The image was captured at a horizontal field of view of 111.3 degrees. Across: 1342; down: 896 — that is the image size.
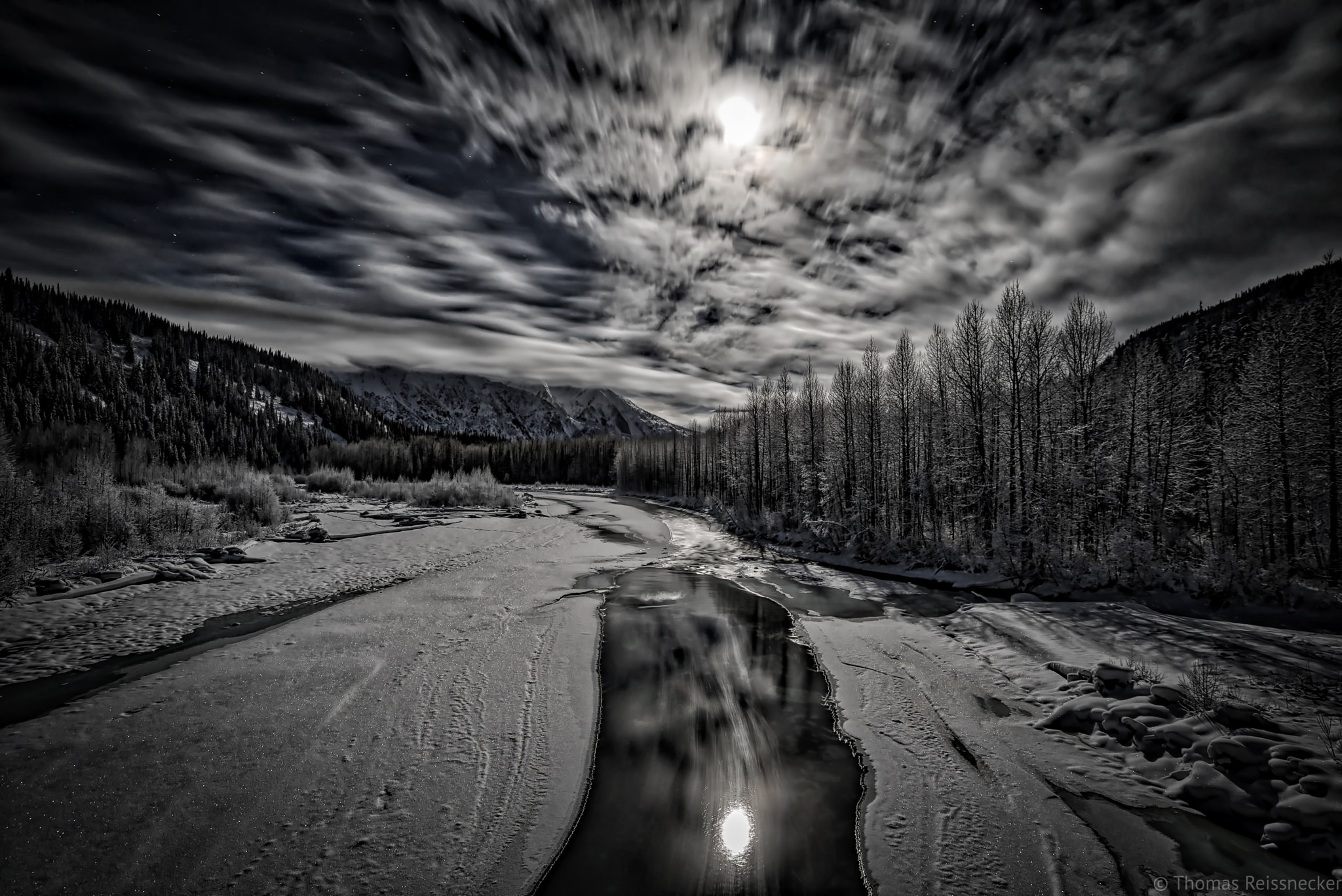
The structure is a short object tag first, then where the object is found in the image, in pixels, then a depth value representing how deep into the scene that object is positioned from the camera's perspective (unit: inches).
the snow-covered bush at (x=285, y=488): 1299.2
